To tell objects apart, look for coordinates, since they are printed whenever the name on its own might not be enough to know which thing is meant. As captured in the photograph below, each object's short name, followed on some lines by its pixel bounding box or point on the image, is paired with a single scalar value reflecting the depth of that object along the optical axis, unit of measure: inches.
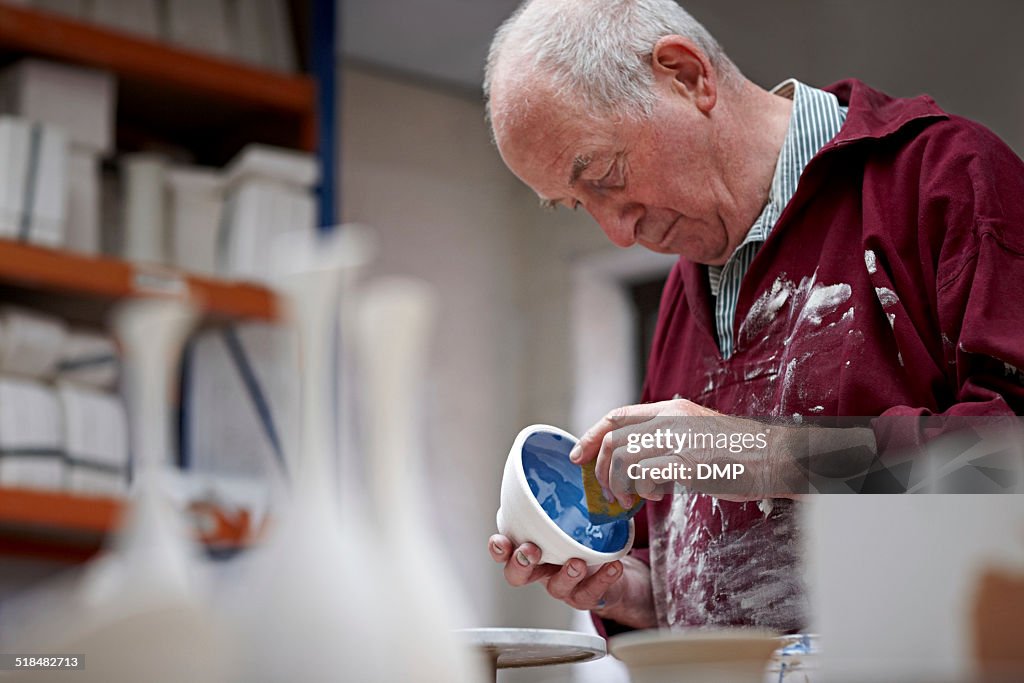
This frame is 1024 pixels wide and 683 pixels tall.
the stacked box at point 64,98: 108.2
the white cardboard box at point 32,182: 101.3
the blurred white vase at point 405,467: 23.1
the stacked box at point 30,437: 97.9
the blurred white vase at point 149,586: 19.5
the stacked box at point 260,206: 114.0
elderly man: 51.8
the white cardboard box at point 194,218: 113.7
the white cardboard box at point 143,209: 111.0
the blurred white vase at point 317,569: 21.3
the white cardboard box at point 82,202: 107.7
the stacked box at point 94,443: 102.3
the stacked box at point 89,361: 105.0
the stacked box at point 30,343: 100.0
